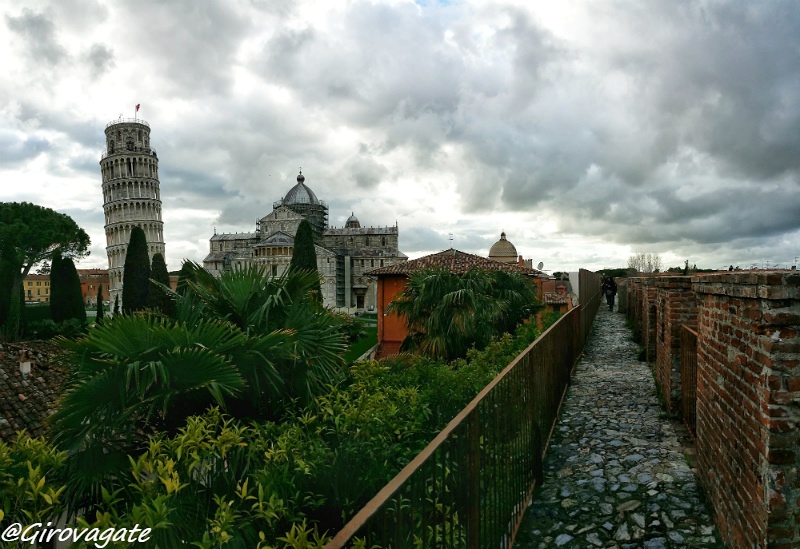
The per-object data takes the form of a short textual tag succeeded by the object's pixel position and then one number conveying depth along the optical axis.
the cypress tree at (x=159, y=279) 31.14
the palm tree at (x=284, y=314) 5.55
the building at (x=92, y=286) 92.31
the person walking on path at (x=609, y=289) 29.00
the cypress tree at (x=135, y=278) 35.81
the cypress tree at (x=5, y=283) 31.25
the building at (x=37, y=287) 97.68
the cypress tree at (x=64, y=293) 33.28
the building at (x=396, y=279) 21.45
